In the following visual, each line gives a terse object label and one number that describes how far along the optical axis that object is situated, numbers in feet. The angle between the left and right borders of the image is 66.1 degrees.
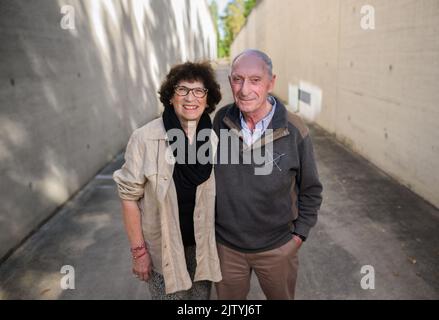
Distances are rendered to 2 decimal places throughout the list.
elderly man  6.34
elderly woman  6.02
